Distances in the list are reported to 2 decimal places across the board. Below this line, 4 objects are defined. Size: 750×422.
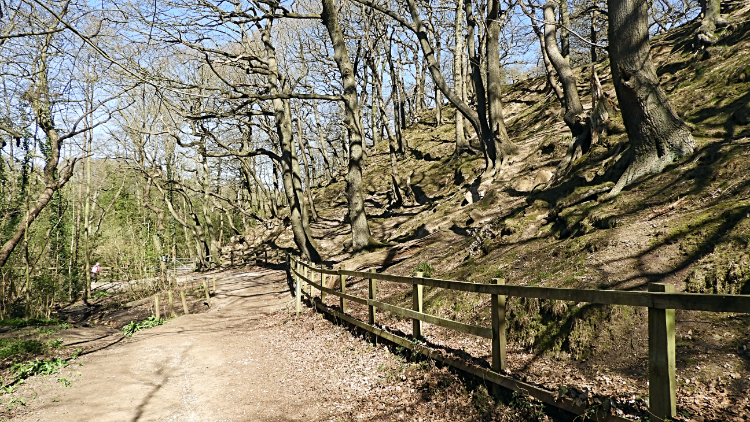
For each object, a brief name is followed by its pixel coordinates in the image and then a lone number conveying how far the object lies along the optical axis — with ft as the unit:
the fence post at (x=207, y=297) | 56.26
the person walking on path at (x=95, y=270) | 92.32
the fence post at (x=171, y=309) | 48.99
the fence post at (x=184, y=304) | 50.99
